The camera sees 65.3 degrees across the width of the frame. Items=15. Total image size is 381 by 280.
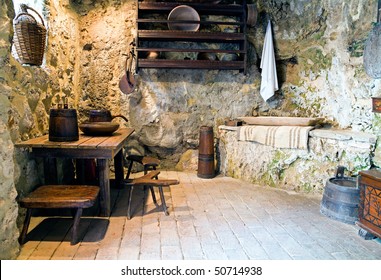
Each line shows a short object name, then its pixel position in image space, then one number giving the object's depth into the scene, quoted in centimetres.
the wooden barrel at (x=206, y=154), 367
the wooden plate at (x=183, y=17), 361
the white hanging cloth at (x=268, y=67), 372
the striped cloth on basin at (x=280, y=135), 310
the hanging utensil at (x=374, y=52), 267
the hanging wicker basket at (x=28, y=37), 205
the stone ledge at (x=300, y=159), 280
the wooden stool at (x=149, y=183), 243
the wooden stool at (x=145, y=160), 311
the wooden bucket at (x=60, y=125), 235
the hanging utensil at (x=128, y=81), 373
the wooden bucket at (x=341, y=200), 234
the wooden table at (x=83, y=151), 227
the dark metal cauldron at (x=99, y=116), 306
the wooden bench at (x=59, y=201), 198
